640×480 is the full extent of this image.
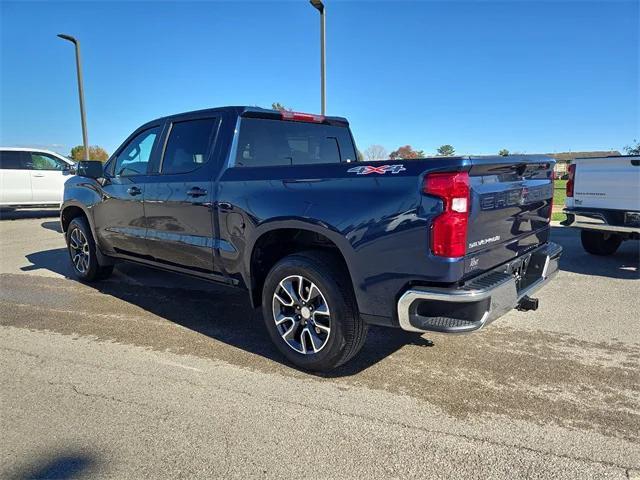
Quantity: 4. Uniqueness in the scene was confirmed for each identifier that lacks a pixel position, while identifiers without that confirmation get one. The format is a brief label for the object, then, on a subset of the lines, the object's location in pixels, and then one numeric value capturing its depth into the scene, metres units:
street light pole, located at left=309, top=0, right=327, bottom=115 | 11.54
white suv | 13.27
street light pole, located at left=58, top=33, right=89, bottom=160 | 15.98
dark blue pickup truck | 2.83
